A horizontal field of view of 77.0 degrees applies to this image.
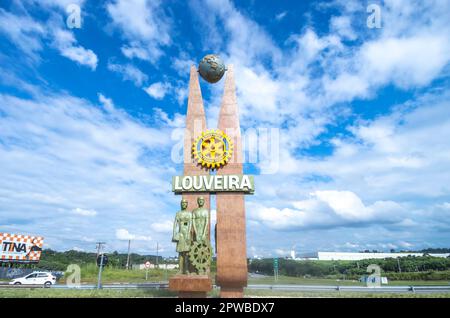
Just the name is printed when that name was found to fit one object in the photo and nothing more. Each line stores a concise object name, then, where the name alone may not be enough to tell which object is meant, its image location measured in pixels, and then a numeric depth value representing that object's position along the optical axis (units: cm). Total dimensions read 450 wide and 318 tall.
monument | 1109
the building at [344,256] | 6881
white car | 2058
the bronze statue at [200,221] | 1141
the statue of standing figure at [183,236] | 1123
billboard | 2950
